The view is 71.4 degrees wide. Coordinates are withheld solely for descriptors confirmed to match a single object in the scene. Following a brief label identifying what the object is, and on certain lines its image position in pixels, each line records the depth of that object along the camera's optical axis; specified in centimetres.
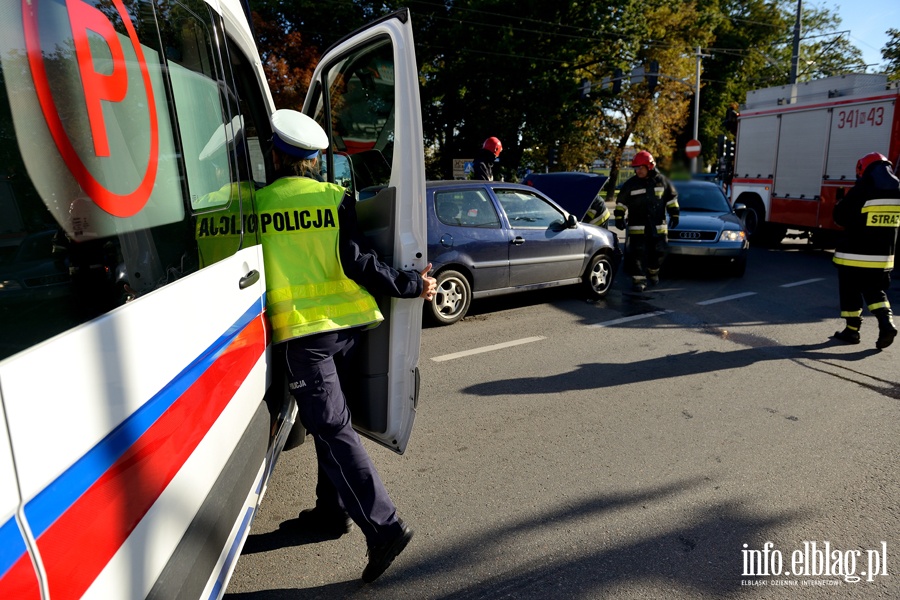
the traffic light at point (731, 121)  1533
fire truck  1113
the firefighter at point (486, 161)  886
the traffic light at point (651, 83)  1317
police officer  253
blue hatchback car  686
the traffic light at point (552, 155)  2156
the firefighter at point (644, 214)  839
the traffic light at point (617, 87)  1820
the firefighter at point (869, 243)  582
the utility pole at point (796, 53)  2134
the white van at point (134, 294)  117
